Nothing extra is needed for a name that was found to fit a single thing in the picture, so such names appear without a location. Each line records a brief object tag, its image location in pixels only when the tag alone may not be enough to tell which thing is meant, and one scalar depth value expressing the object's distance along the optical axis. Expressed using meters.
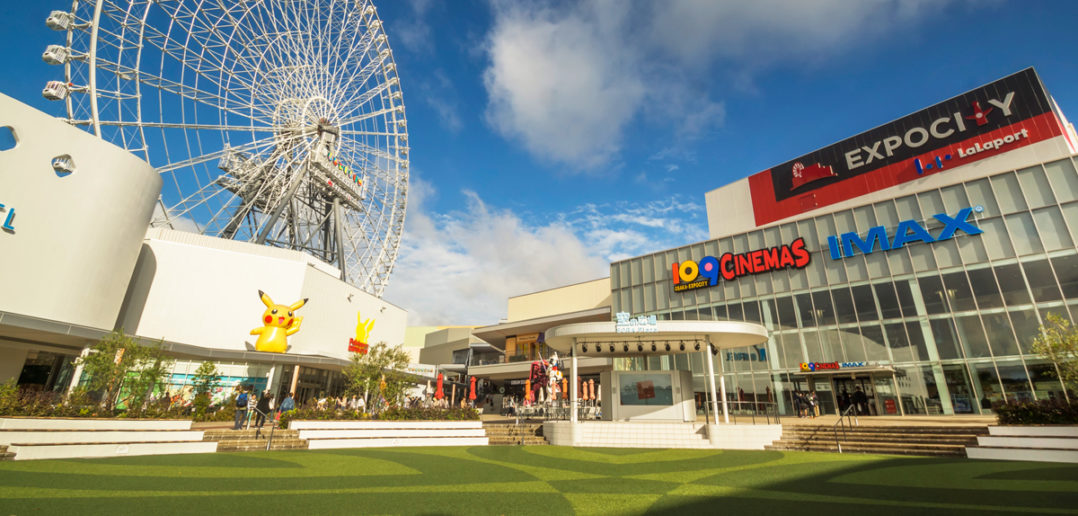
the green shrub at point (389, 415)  17.34
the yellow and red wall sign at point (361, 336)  38.91
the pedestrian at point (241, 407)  17.14
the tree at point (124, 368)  16.56
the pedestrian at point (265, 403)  19.19
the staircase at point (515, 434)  19.56
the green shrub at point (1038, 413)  12.93
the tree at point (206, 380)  24.67
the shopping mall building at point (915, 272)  22.41
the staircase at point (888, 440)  14.05
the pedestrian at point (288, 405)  19.48
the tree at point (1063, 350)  14.29
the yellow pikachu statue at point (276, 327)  30.17
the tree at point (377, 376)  20.56
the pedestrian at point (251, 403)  18.11
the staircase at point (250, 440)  14.95
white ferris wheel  27.14
